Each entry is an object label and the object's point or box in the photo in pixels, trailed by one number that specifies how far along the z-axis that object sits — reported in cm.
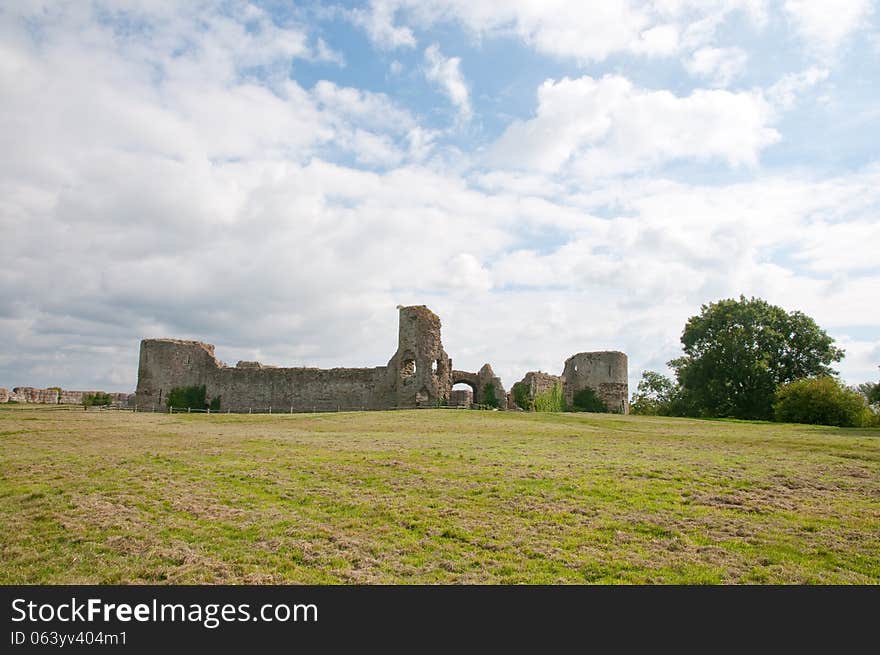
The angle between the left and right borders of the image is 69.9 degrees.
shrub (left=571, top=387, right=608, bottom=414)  4528
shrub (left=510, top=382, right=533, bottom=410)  4459
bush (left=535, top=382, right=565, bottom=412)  4191
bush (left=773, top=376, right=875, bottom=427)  3366
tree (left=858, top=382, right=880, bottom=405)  3331
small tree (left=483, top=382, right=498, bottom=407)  4383
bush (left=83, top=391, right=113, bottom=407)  4316
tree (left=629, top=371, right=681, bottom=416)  5573
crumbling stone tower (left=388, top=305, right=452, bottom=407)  3903
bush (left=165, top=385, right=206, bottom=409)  4262
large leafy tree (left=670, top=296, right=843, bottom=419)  4256
